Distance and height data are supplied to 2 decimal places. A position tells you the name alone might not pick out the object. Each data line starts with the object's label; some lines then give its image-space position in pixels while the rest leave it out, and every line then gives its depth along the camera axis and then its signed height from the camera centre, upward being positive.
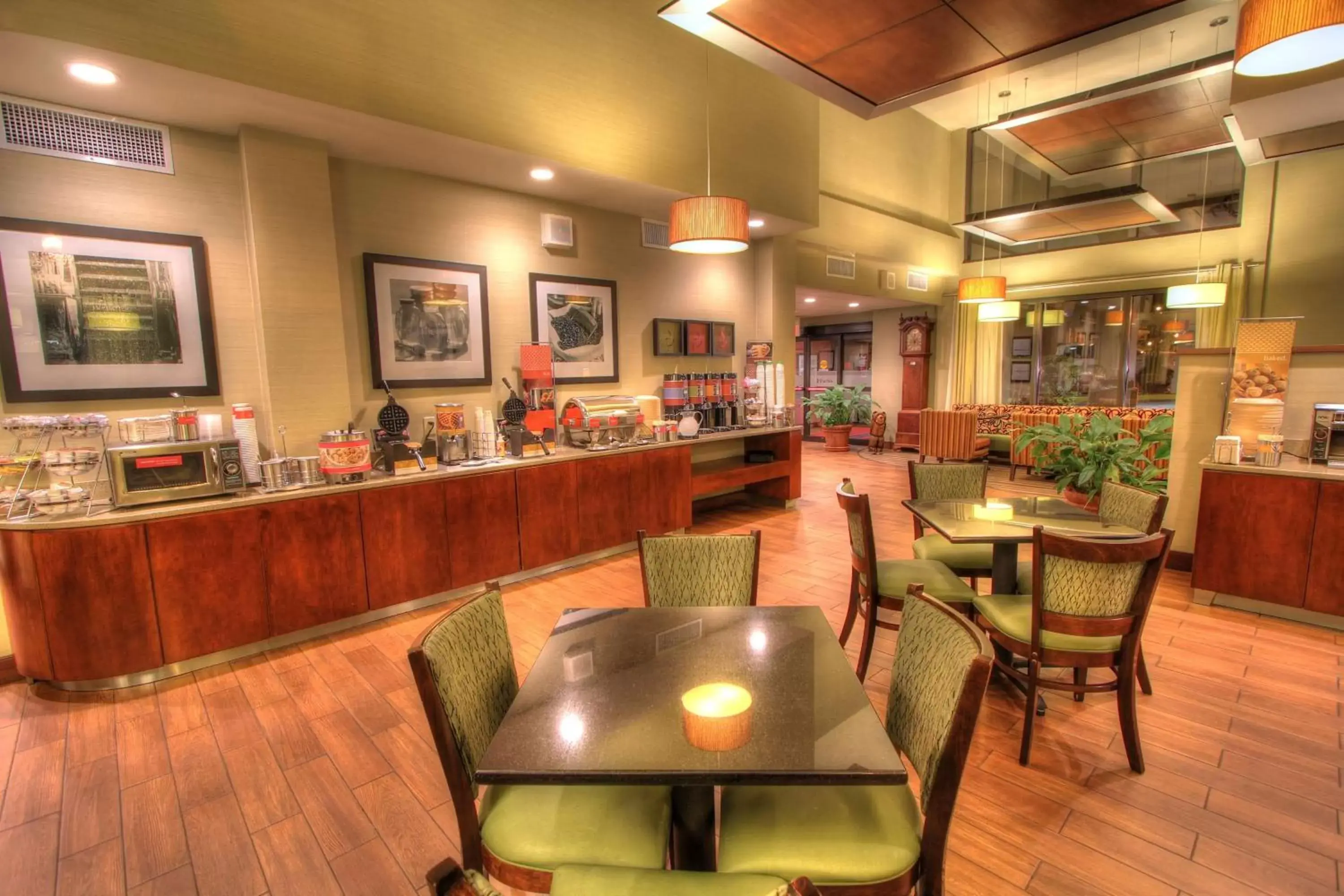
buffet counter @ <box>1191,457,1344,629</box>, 3.40 -1.02
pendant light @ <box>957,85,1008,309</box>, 7.29 +0.98
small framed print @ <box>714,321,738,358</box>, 6.27 +0.39
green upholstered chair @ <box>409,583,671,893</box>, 1.35 -1.02
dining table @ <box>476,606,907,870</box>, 1.18 -0.76
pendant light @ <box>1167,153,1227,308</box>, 7.29 +0.86
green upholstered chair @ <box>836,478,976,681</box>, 2.78 -0.97
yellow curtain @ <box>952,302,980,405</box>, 10.49 +0.27
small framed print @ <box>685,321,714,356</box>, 5.99 +0.38
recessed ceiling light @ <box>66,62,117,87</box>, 2.73 +1.44
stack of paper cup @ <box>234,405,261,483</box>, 3.39 -0.28
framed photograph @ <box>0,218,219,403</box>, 3.03 +0.39
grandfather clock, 10.69 -0.01
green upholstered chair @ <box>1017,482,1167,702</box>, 2.75 -0.70
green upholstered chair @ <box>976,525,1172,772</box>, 2.21 -0.91
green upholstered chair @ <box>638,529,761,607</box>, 2.34 -0.75
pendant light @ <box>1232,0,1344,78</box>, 2.14 +1.22
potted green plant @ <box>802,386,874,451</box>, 11.11 -0.69
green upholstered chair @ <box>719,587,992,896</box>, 1.29 -1.01
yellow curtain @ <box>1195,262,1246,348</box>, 8.07 +0.68
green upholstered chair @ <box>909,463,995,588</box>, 3.68 -0.67
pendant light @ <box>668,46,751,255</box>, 3.43 +0.88
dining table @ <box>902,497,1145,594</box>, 2.66 -0.71
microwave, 2.96 -0.42
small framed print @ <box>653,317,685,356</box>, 5.78 +0.39
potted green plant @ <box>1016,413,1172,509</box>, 4.66 -0.68
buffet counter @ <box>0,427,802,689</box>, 2.88 -0.98
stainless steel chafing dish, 4.86 -0.33
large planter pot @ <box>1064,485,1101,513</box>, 4.84 -1.04
